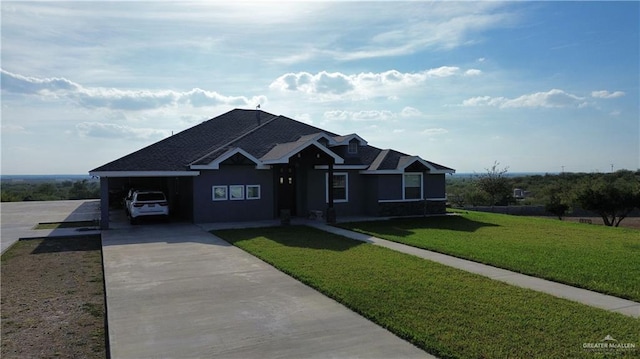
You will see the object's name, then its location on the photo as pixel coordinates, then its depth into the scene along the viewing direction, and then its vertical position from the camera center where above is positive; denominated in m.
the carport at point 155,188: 17.94 -0.15
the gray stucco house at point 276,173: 18.92 +0.41
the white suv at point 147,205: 19.22 -0.87
